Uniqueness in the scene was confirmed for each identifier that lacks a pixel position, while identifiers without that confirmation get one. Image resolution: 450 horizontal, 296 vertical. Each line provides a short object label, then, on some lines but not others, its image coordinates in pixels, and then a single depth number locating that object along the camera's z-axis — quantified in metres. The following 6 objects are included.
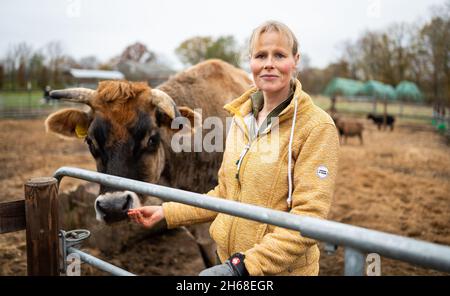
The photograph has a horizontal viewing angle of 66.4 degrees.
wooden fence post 1.72
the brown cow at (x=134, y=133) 2.88
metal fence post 1.00
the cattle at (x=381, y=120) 19.83
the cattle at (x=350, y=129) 14.34
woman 1.42
